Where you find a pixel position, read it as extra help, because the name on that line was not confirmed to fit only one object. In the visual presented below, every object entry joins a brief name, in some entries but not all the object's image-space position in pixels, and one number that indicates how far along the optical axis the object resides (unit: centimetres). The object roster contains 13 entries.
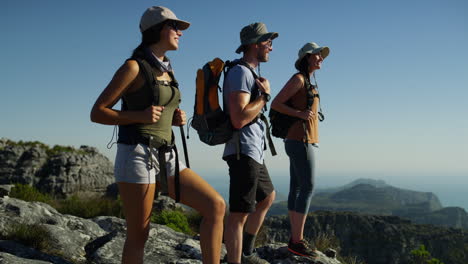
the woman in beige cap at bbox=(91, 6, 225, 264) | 298
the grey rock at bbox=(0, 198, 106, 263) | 498
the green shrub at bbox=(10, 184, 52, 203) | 983
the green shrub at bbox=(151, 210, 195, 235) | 870
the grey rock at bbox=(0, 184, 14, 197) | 736
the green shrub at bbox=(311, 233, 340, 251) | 755
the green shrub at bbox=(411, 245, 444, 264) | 1197
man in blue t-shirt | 371
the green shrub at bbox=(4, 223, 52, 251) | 485
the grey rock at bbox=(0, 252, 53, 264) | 386
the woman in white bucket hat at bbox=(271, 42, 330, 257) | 483
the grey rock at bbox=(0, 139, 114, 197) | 1630
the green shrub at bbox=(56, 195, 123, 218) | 1065
